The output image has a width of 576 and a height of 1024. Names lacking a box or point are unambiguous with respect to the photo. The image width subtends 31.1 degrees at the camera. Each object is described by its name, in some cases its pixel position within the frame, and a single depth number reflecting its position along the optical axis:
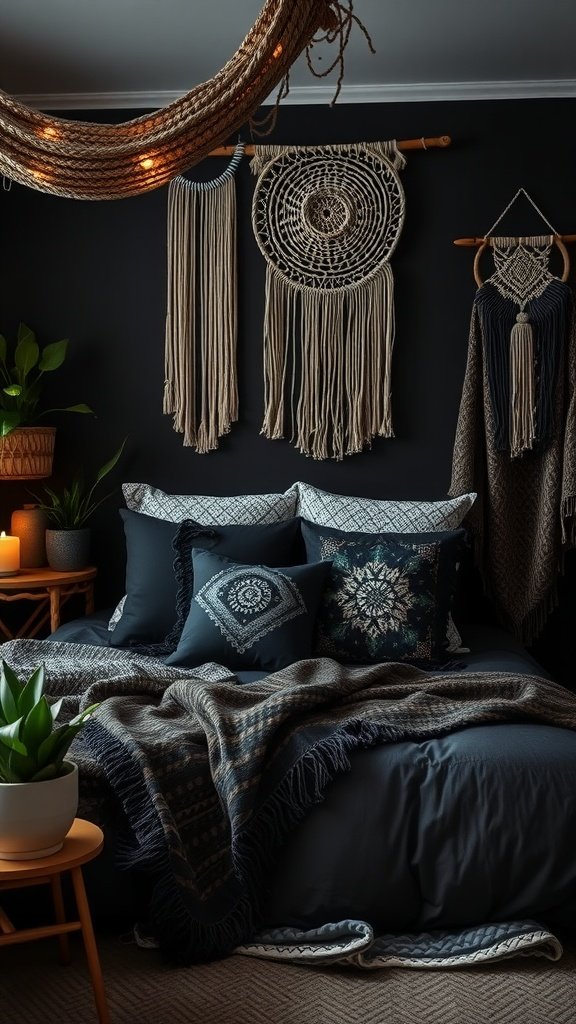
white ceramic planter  1.79
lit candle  3.90
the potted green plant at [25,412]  3.97
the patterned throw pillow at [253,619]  3.23
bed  2.30
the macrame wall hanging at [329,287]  4.09
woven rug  2.10
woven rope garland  1.69
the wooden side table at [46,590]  3.85
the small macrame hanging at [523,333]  3.93
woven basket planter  3.98
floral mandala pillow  3.33
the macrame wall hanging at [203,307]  4.21
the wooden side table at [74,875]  1.78
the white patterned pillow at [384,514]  3.71
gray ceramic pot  4.06
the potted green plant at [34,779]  1.80
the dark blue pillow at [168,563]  3.54
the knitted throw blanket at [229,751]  2.29
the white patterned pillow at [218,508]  3.82
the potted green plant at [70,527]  4.07
